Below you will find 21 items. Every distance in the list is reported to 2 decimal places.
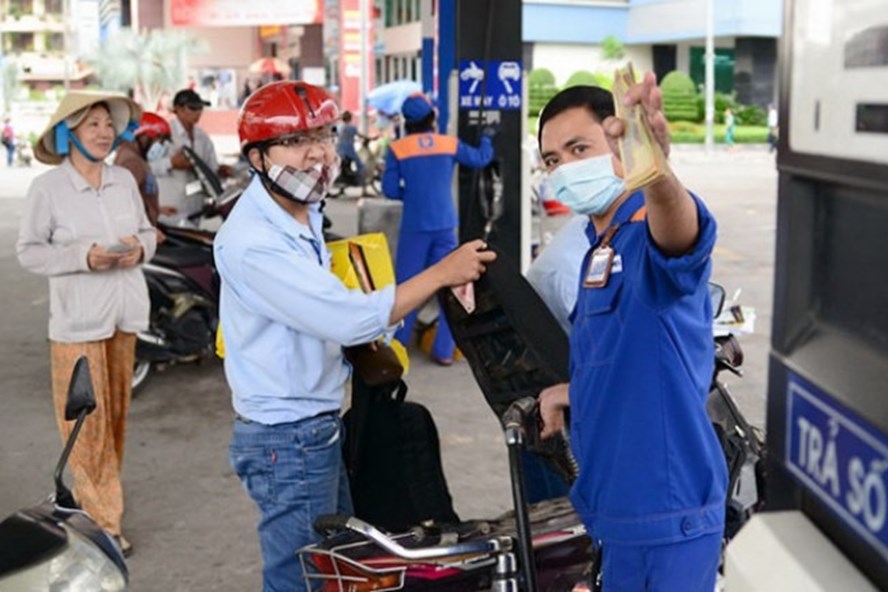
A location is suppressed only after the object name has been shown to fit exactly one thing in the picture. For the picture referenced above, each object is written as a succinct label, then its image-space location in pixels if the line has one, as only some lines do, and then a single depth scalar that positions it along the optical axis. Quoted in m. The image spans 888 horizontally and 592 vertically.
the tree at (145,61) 54.88
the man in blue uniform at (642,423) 2.50
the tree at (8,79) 57.27
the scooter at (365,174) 21.38
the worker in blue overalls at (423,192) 8.39
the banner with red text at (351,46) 31.25
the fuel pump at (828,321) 1.32
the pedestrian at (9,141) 32.62
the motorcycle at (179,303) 7.94
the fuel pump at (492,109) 9.05
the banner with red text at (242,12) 43.38
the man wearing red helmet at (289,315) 3.13
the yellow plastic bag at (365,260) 3.52
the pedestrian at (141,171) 7.88
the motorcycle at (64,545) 2.46
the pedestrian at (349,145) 21.50
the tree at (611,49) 49.25
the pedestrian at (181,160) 9.70
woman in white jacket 4.77
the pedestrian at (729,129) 38.34
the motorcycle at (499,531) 2.87
